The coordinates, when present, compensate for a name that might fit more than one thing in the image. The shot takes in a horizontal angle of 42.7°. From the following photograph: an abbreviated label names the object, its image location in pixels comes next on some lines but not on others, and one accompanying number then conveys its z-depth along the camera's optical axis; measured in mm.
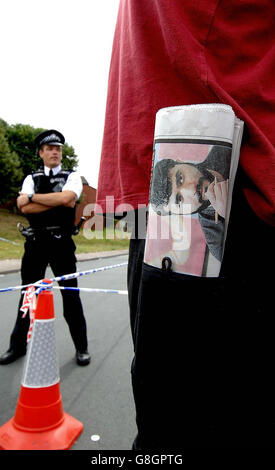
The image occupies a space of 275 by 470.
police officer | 3307
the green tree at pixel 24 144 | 38531
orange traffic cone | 2020
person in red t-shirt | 711
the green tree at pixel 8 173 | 30578
